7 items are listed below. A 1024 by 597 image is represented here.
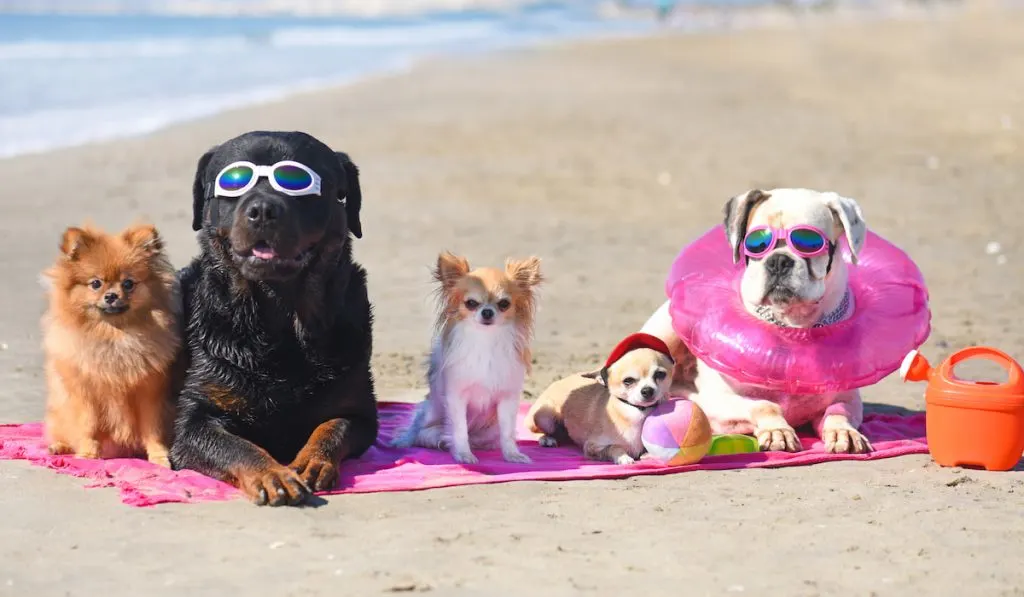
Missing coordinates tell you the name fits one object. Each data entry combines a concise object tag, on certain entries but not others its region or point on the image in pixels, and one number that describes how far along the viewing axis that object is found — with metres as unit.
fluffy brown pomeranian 5.89
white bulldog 6.62
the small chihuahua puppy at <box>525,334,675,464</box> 6.33
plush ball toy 6.27
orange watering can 6.10
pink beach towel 5.73
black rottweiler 5.75
